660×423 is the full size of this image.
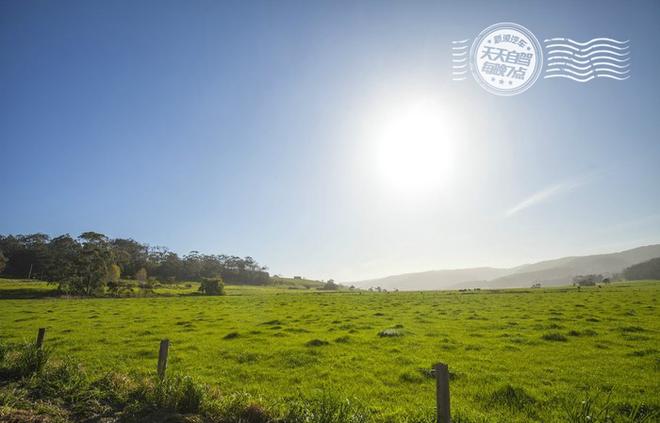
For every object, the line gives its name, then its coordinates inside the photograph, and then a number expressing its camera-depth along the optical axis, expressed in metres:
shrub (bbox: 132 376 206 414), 9.62
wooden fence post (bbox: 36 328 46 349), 13.93
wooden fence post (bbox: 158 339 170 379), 11.26
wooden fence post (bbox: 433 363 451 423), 6.99
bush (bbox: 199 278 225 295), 94.50
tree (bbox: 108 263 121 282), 98.62
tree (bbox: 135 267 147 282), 120.27
